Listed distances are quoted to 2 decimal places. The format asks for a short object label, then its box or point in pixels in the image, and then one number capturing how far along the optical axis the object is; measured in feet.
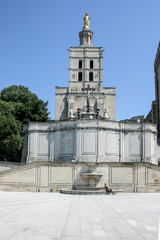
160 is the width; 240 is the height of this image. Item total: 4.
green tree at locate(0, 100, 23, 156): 116.88
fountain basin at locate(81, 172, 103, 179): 86.43
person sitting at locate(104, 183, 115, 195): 75.25
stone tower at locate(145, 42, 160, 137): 186.80
